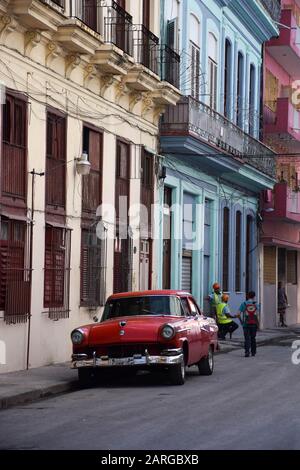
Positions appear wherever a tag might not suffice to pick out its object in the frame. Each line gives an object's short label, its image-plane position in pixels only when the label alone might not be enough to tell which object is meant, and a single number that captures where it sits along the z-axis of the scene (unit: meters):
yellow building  19.33
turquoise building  28.70
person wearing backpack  24.39
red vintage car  17.02
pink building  40.31
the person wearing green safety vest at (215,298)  30.50
